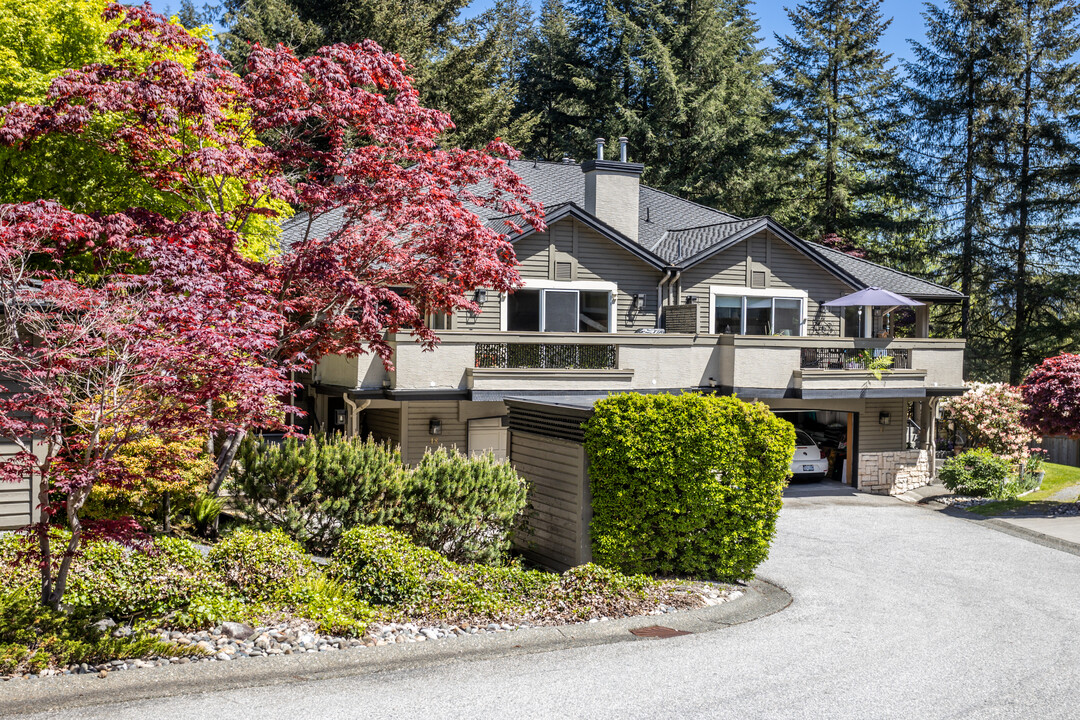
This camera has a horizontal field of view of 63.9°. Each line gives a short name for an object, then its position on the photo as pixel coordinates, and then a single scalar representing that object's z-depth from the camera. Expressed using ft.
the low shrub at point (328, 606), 27.55
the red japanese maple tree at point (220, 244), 25.71
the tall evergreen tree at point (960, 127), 121.39
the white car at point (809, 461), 74.23
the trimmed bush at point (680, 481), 37.86
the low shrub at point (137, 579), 27.09
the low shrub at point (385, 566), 30.91
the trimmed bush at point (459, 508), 38.73
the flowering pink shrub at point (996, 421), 73.87
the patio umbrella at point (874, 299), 71.51
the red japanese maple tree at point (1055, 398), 61.87
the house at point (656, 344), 58.75
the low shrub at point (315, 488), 37.83
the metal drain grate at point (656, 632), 30.32
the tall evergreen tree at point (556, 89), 136.56
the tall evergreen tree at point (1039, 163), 117.60
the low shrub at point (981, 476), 68.08
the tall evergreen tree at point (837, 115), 129.80
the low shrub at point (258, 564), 29.84
